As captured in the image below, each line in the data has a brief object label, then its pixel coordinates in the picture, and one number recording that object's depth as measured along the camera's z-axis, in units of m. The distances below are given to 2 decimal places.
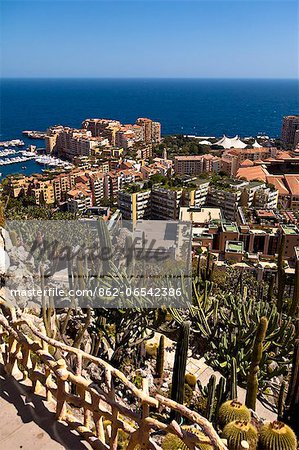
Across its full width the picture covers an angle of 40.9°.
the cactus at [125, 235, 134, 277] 11.75
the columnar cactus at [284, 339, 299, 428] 7.61
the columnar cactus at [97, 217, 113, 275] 10.76
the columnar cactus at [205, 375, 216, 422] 7.23
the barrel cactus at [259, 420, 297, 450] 5.27
